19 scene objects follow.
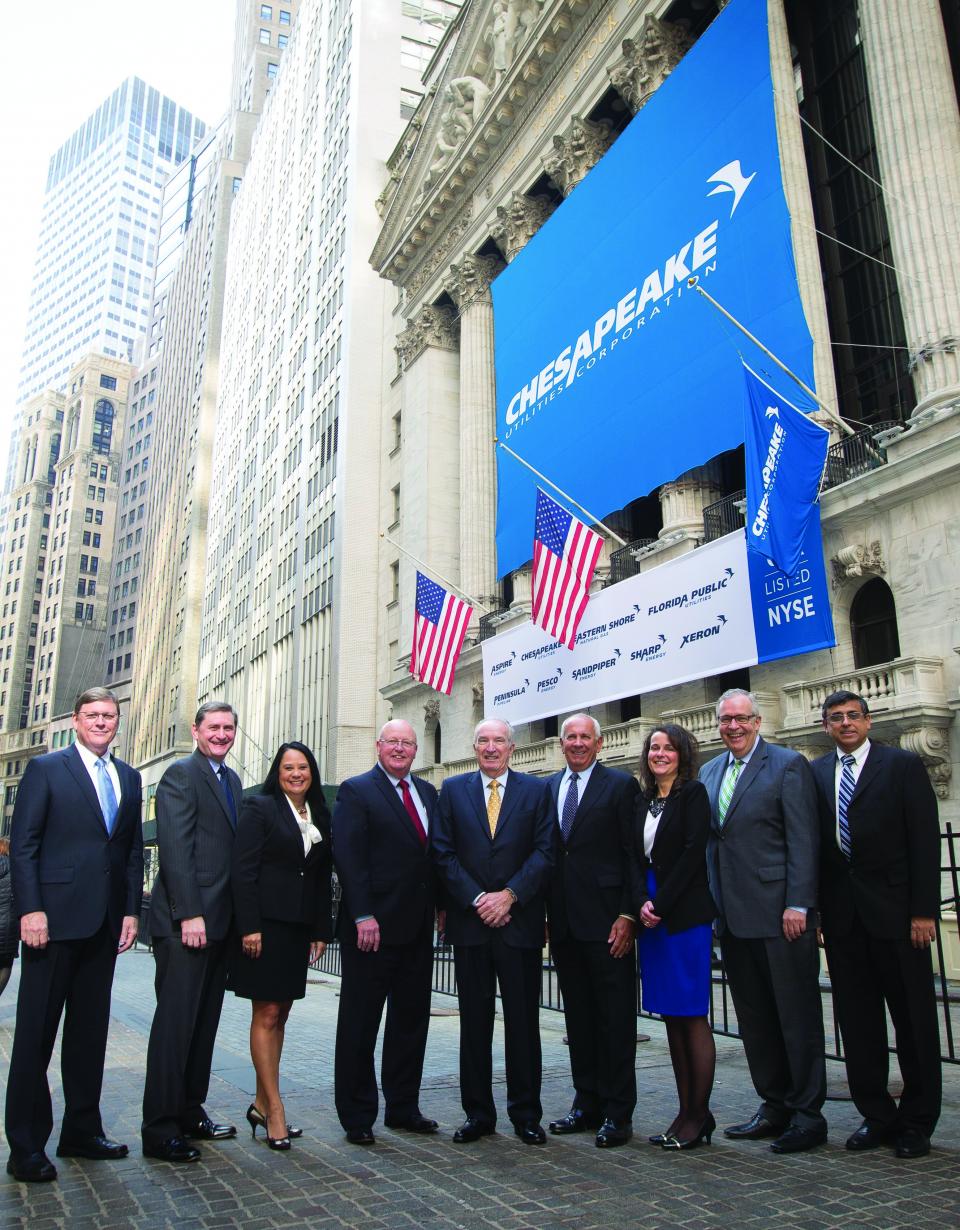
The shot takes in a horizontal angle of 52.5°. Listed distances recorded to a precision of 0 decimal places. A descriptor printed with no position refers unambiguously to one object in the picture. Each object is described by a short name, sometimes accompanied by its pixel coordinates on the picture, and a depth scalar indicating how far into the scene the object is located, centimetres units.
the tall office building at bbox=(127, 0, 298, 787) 8594
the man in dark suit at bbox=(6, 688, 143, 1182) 538
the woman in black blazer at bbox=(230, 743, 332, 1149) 596
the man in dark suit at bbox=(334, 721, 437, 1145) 618
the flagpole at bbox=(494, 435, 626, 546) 2344
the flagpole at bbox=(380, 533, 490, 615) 3085
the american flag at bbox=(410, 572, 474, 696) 2680
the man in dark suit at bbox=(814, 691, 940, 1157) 559
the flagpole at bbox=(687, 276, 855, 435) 1684
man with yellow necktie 598
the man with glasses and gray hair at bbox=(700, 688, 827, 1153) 585
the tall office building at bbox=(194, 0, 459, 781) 4603
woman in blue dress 575
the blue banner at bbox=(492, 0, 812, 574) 2061
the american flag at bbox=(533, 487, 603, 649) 2027
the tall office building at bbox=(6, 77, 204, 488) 18525
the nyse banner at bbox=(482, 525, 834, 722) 1839
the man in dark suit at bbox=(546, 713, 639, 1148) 609
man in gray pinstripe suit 577
